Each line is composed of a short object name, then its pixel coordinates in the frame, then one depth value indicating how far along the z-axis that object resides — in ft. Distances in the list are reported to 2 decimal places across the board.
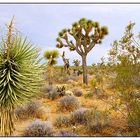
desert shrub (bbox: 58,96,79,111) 14.33
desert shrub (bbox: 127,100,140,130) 11.57
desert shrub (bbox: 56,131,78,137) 12.00
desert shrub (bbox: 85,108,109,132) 12.40
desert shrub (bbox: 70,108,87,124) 12.99
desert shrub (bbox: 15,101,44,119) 13.79
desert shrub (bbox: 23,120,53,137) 12.02
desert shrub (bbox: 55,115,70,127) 12.99
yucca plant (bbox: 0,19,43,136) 8.62
